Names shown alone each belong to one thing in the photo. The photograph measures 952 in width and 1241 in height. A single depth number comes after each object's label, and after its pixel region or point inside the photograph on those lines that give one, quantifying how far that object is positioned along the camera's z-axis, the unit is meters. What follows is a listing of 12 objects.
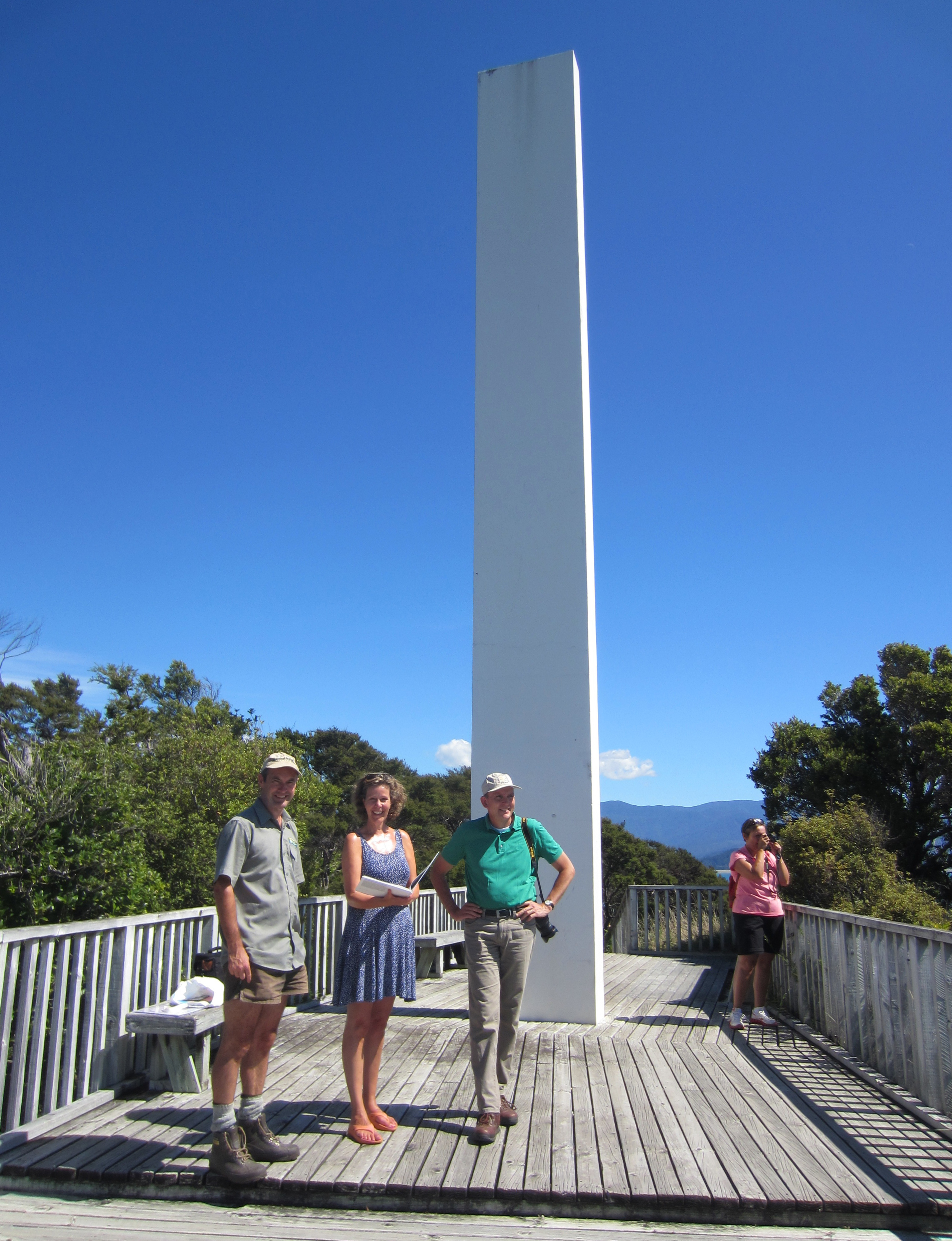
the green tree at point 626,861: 26.53
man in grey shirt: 2.55
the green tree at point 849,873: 7.09
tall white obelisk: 5.05
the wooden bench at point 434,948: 6.50
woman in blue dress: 2.81
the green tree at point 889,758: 18.47
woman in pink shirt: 4.75
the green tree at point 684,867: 29.73
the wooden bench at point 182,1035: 3.32
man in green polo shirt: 2.92
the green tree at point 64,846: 4.32
